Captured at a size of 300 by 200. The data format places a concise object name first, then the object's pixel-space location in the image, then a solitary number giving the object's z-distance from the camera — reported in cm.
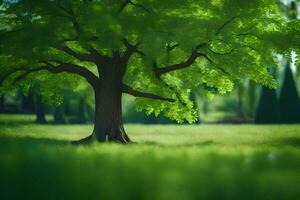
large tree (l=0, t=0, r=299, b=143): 1716
